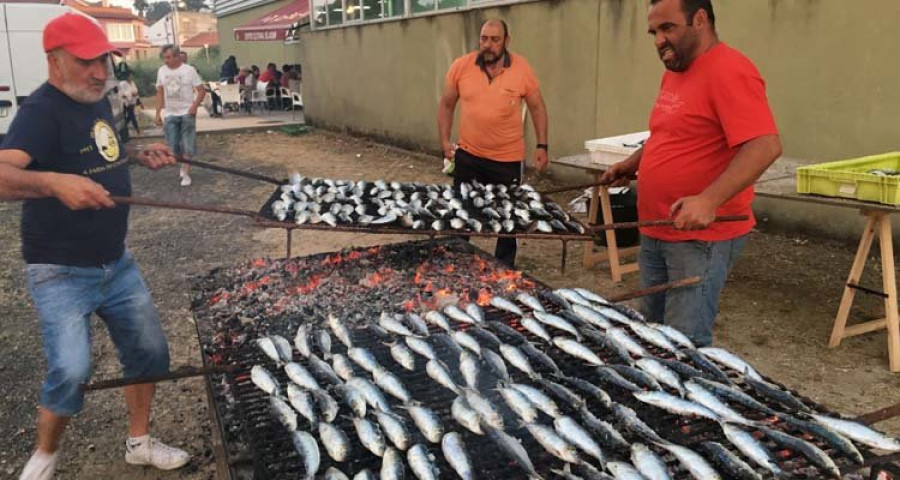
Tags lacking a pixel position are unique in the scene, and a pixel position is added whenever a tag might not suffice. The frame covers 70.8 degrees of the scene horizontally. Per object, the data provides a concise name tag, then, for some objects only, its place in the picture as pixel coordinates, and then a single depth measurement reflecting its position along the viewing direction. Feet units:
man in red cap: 9.62
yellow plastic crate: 13.76
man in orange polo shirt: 18.53
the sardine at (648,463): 6.55
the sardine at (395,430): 7.47
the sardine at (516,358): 9.13
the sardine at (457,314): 11.09
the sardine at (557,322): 10.33
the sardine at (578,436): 7.09
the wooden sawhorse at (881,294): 14.88
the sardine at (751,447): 6.59
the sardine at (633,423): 7.30
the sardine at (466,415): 7.67
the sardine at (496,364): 9.05
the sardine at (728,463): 6.50
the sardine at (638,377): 8.52
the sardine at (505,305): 11.47
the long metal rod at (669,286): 10.50
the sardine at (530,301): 11.48
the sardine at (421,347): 9.62
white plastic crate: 19.81
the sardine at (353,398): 8.22
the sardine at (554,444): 6.98
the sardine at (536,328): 10.34
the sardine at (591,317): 10.40
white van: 38.58
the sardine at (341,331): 10.49
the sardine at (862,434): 6.62
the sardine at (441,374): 8.82
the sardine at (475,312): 11.09
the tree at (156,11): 346.70
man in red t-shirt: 9.34
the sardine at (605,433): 7.23
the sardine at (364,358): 9.40
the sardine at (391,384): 8.64
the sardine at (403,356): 9.50
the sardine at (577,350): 9.37
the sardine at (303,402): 8.21
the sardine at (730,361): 8.46
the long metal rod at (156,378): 8.64
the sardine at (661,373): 8.43
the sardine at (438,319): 10.96
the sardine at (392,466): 6.82
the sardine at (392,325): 10.59
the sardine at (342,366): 9.34
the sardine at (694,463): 6.56
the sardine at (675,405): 7.57
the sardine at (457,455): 6.84
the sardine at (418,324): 10.68
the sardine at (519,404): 7.88
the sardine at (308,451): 7.11
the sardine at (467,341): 9.83
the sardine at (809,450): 6.50
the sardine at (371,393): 8.38
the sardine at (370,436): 7.43
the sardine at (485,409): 7.75
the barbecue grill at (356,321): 7.43
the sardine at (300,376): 8.97
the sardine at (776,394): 7.80
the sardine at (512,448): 6.86
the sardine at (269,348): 9.82
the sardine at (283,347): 9.84
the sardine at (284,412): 8.05
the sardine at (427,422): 7.61
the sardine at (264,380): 8.84
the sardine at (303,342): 10.11
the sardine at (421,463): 6.85
